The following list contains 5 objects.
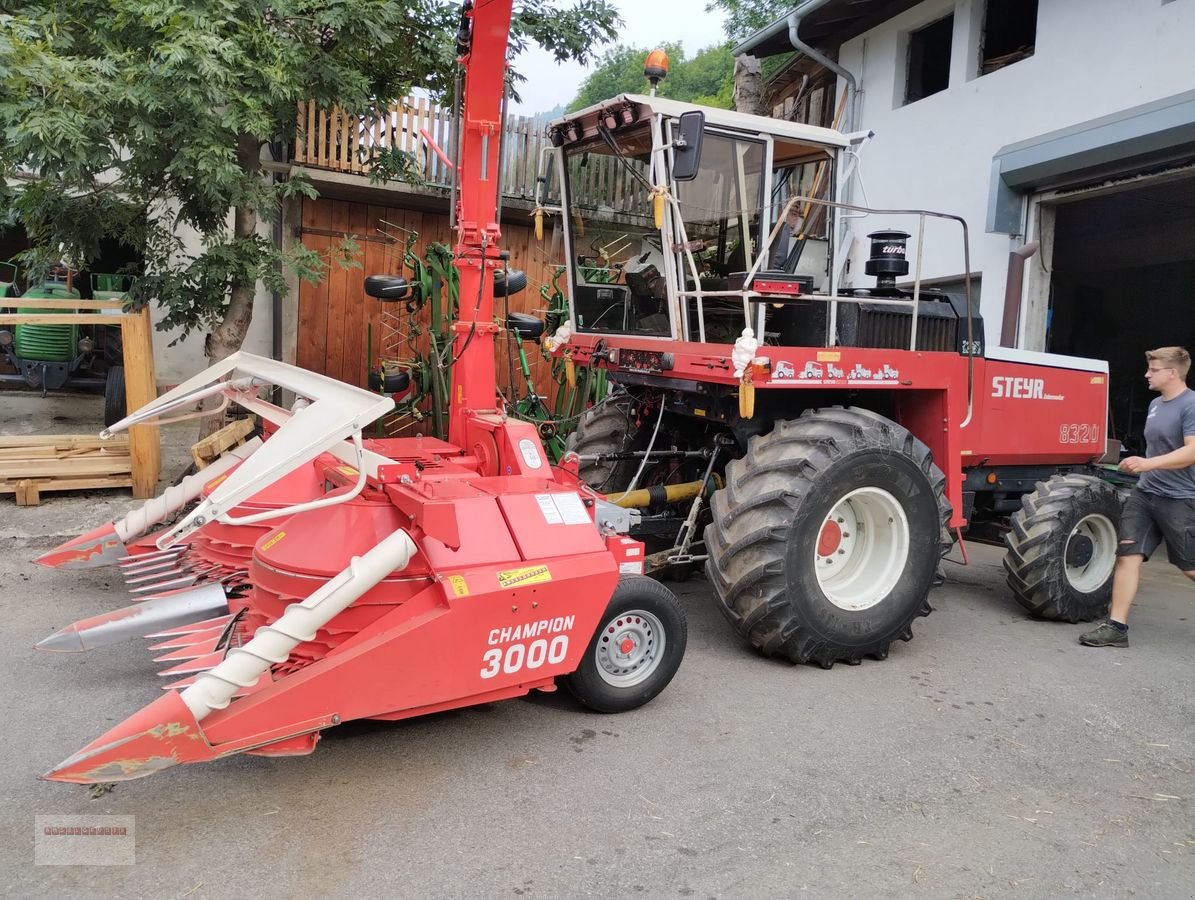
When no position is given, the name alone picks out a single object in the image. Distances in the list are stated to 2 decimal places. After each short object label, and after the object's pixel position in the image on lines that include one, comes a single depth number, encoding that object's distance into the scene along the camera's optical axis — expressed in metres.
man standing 4.88
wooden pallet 6.53
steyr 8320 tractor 4.23
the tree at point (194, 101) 5.32
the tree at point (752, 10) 22.25
